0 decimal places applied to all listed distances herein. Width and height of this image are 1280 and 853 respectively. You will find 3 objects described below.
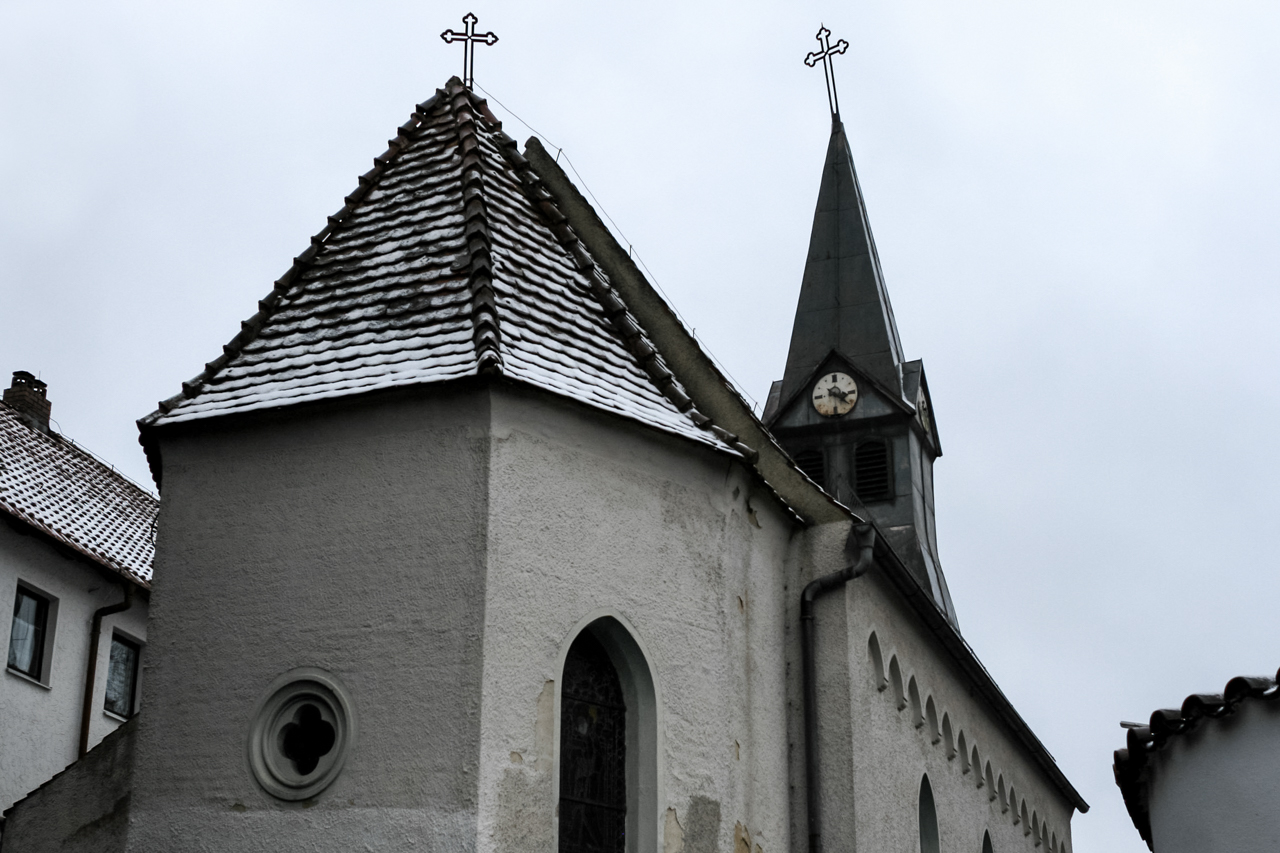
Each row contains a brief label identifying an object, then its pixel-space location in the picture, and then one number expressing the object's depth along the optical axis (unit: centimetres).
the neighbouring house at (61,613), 1833
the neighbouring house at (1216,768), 1219
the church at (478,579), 1036
